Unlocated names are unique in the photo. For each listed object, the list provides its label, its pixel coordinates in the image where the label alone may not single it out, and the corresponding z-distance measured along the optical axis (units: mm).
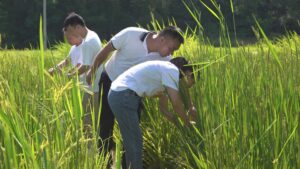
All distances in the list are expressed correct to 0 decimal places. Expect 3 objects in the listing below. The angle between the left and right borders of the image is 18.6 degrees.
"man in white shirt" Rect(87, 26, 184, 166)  6018
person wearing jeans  5587
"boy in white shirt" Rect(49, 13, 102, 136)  7478
